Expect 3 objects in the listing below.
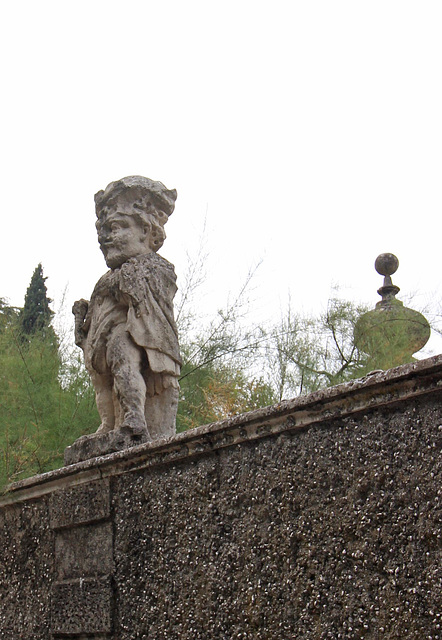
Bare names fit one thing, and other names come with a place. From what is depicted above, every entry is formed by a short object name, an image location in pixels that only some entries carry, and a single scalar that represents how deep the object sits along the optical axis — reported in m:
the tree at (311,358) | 13.31
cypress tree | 16.25
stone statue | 5.19
